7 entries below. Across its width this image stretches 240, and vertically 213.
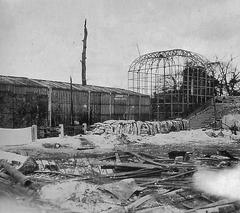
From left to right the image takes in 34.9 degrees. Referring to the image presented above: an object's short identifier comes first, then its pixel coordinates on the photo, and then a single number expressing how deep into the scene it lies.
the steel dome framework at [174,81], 33.97
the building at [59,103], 23.78
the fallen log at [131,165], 10.50
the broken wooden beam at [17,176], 8.55
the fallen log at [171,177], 8.99
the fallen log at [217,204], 7.25
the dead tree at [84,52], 40.11
